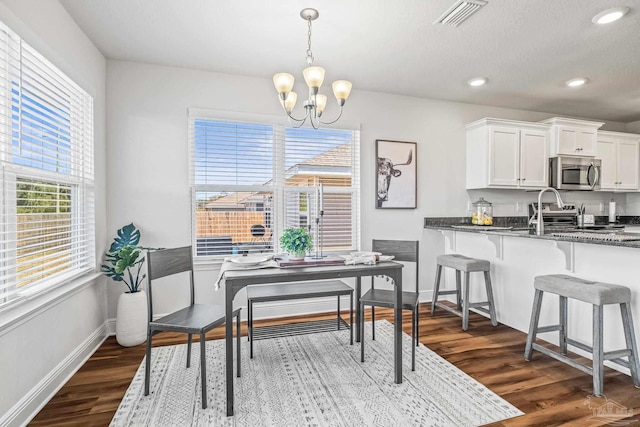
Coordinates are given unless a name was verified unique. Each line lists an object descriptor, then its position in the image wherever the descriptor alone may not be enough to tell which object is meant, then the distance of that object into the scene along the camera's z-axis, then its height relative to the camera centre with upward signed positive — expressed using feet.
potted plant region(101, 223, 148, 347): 9.37 -2.52
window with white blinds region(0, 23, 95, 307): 6.10 +0.74
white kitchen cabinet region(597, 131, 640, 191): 15.83 +2.40
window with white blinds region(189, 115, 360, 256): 11.51 +0.93
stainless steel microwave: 14.34 +1.62
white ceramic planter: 9.48 -3.07
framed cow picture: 13.30 +1.39
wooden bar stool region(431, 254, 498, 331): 10.79 -2.24
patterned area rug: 6.28 -3.77
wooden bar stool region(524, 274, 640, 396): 7.09 -2.28
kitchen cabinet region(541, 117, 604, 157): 14.30 +3.12
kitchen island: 7.91 -1.50
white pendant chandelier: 7.27 +2.68
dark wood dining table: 6.55 -1.38
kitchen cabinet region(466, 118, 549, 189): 13.65 +2.29
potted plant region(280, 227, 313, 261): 7.75 -0.74
